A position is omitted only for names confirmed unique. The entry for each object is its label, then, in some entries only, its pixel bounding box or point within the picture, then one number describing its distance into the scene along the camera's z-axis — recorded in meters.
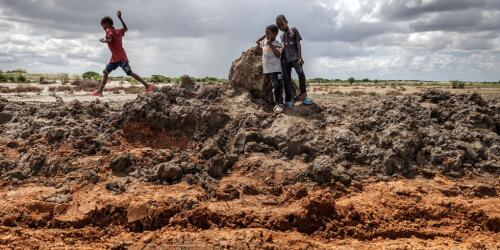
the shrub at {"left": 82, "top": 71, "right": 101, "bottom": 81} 37.24
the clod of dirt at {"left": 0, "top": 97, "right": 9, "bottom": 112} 9.33
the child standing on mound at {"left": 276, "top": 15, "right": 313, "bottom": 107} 8.24
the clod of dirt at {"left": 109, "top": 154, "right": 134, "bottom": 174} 6.95
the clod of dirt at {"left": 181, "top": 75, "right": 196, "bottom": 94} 8.78
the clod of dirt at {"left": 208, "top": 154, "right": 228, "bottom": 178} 6.87
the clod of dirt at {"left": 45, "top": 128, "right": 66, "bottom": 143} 7.74
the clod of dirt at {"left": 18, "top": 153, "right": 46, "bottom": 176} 7.05
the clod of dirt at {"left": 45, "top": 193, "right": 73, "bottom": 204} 6.29
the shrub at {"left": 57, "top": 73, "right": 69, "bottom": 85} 27.79
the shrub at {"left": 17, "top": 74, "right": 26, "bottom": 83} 29.75
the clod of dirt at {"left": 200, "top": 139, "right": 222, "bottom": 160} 7.25
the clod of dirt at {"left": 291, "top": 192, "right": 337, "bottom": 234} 5.82
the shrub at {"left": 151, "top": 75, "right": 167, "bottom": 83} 38.55
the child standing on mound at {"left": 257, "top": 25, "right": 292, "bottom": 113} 8.13
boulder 8.67
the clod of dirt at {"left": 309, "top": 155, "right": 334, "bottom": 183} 6.64
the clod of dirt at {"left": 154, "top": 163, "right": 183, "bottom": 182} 6.68
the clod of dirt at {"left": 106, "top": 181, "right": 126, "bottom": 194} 6.44
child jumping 9.73
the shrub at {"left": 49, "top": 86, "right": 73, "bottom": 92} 21.55
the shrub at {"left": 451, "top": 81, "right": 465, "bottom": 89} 44.12
